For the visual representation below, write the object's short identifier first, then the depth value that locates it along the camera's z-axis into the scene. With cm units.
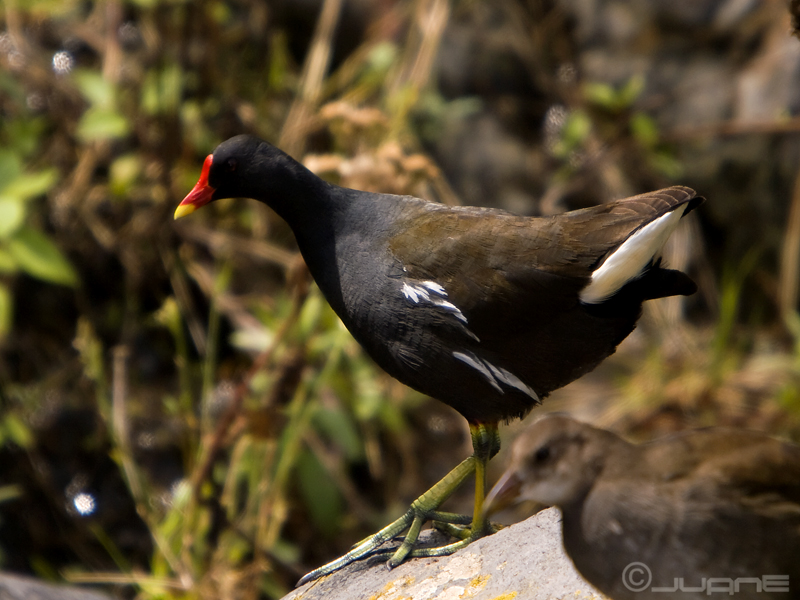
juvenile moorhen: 667
